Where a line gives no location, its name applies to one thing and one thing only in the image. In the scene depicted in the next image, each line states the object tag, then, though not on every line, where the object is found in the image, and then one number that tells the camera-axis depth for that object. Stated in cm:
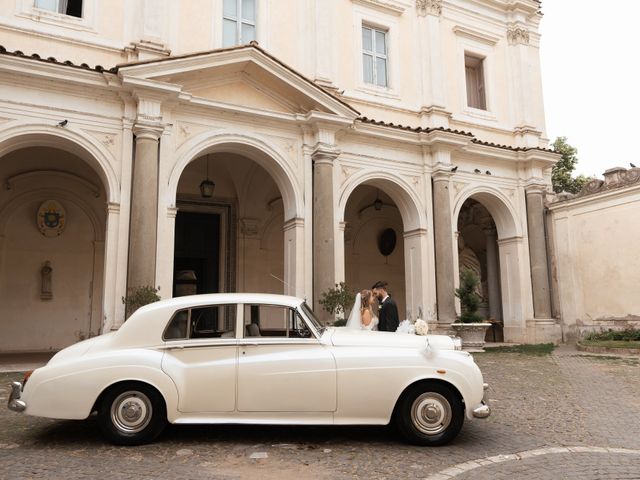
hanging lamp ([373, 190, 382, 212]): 1738
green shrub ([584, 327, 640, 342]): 1314
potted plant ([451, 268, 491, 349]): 1263
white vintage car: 455
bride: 796
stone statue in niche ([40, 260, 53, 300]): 1297
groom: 757
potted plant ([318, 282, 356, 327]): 1105
